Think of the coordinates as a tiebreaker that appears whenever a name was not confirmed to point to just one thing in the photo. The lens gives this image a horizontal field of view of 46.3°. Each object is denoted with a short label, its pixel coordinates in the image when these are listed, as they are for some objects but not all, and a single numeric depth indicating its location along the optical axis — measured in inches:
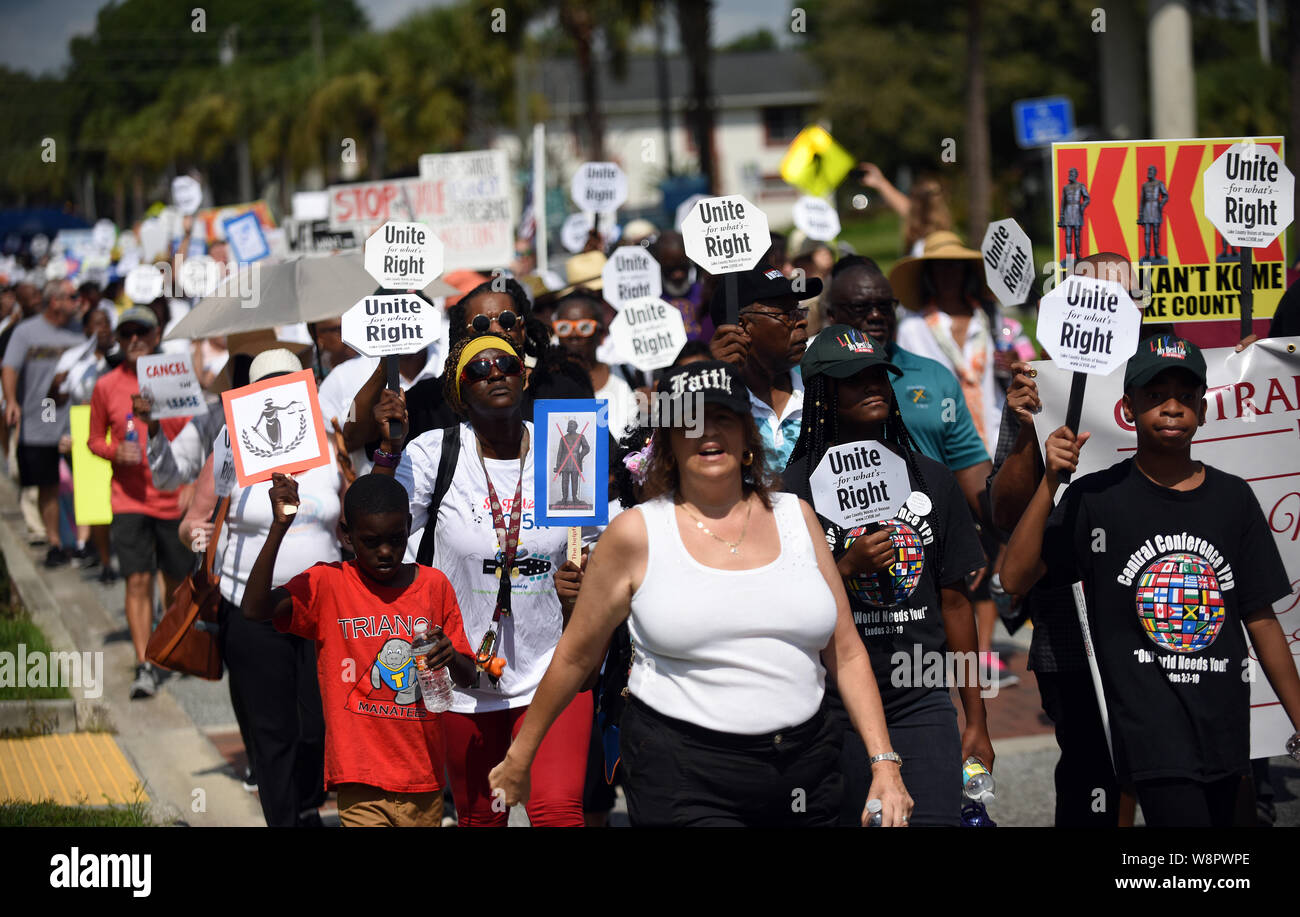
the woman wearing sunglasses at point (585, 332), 274.8
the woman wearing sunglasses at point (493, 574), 191.9
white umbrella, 259.0
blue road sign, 639.1
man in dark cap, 212.4
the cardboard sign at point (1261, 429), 209.6
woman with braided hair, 174.9
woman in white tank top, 150.1
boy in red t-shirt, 185.2
